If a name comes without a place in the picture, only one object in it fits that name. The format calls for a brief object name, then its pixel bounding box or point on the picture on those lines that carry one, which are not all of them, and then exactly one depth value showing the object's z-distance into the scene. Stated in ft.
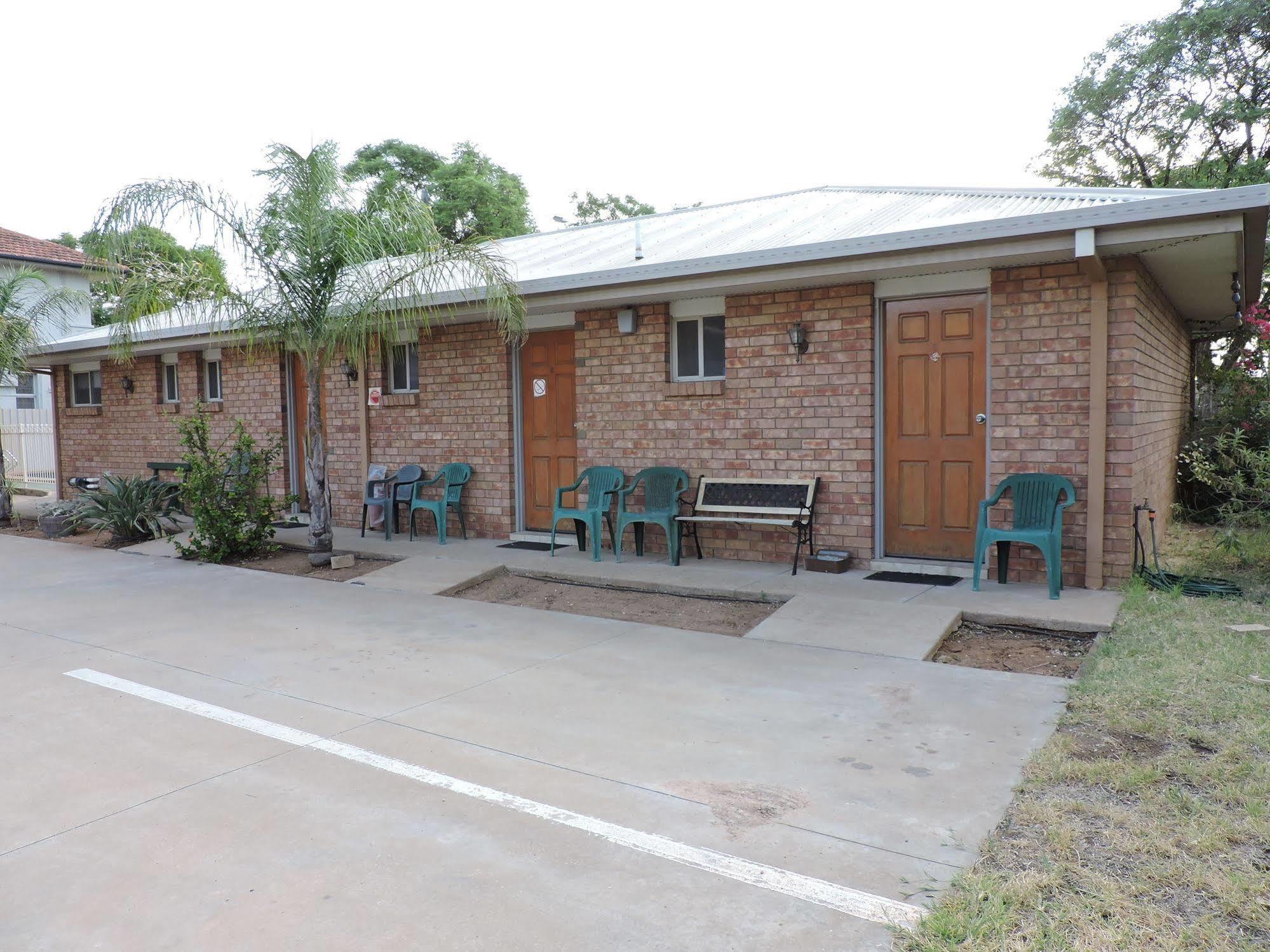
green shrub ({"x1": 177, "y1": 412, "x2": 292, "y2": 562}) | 30.22
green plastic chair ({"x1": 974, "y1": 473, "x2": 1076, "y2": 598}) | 21.02
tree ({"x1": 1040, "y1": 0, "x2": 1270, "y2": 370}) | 53.36
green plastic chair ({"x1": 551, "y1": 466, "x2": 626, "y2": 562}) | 28.07
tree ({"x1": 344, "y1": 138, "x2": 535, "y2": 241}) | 96.02
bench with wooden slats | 25.48
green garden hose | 21.18
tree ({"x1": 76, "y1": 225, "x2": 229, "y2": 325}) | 26.07
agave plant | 35.24
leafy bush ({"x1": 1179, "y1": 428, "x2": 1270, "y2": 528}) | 23.72
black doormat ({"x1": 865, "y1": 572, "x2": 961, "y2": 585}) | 23.58
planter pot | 38.40
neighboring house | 77.15
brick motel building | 21.77
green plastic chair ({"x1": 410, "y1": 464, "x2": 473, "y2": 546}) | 31.91
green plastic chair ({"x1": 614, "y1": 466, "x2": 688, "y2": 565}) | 26.73
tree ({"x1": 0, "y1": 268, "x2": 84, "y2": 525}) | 42.01
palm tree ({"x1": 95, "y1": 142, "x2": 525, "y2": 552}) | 26.23
